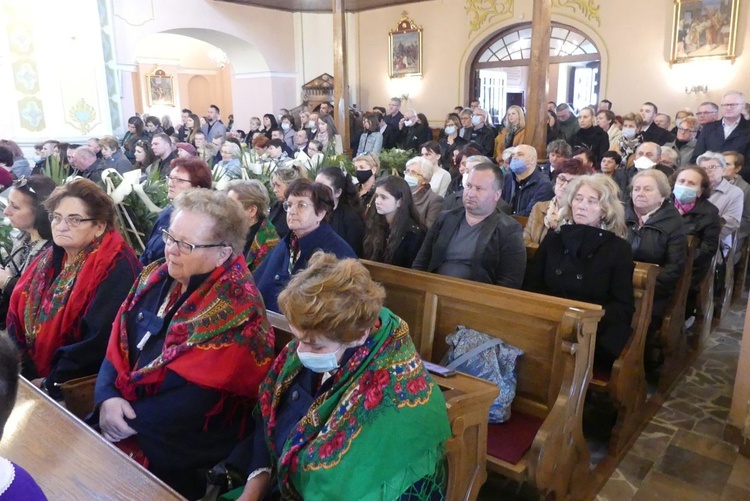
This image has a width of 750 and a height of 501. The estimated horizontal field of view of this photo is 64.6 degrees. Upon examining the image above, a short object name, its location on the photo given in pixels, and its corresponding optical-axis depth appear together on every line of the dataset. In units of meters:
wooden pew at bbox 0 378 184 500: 1.21
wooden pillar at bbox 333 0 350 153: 7.27
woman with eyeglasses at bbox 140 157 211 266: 3.04
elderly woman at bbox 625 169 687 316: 3.08
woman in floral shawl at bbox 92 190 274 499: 1.77
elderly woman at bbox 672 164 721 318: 3.60
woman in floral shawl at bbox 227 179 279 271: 2.95
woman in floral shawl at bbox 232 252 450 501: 1.38
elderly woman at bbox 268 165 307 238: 3.63
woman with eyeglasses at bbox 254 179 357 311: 2.61
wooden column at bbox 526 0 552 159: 5.46
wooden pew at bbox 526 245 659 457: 2.53
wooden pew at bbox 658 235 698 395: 3.12
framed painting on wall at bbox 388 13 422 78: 11.56
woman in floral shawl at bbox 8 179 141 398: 2.23
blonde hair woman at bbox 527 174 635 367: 2.51
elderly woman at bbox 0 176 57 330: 2.73
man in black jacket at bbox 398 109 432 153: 9.28
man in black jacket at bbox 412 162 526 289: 2.75
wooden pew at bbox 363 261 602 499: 1.95
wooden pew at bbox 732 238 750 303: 4.70
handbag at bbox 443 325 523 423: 2.11
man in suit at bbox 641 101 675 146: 6.85
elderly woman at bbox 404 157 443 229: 4.05
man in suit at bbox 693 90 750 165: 5.55
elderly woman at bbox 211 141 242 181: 4.25
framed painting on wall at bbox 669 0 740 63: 8.18
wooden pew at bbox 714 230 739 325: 4.23
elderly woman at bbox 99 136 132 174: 6.16
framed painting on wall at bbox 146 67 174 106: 16.31
